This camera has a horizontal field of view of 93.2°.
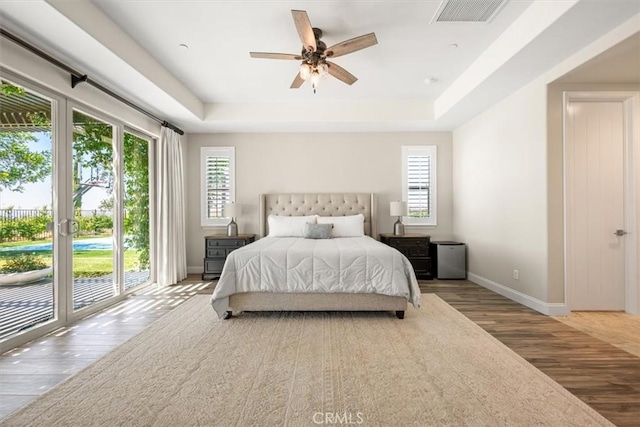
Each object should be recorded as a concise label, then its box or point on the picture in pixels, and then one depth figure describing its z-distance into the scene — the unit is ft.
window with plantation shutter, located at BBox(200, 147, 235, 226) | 18.79
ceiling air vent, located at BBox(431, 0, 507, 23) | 8.36
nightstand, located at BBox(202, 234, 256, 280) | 16.88
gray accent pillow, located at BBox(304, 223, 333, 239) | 14.99
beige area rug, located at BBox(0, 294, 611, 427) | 5.49
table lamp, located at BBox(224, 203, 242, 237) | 17.48
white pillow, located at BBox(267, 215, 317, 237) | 16.21
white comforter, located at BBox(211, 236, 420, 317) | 10.28
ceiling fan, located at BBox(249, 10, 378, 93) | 8.48
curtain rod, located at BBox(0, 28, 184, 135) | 7.91
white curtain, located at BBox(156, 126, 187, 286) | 15.74
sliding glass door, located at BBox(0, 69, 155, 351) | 8.57
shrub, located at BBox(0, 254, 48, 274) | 8.48
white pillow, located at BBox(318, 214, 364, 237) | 16.28
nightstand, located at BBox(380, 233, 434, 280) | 16.84
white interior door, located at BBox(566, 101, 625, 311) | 11.40
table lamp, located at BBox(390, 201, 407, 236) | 17.33
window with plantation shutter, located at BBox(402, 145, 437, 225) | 18.76
